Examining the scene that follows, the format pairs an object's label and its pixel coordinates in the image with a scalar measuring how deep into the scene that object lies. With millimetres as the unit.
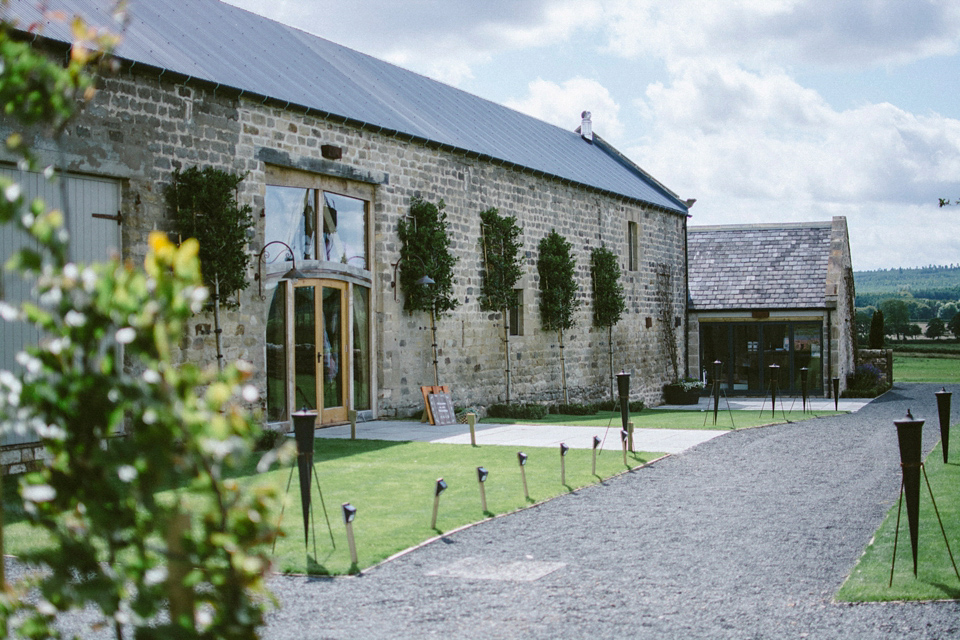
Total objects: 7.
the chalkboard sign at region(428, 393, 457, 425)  15172
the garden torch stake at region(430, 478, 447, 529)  6871
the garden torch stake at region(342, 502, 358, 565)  5952
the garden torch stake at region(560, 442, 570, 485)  9031
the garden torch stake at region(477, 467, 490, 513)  7508
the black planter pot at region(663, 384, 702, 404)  25594
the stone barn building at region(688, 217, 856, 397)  26547
